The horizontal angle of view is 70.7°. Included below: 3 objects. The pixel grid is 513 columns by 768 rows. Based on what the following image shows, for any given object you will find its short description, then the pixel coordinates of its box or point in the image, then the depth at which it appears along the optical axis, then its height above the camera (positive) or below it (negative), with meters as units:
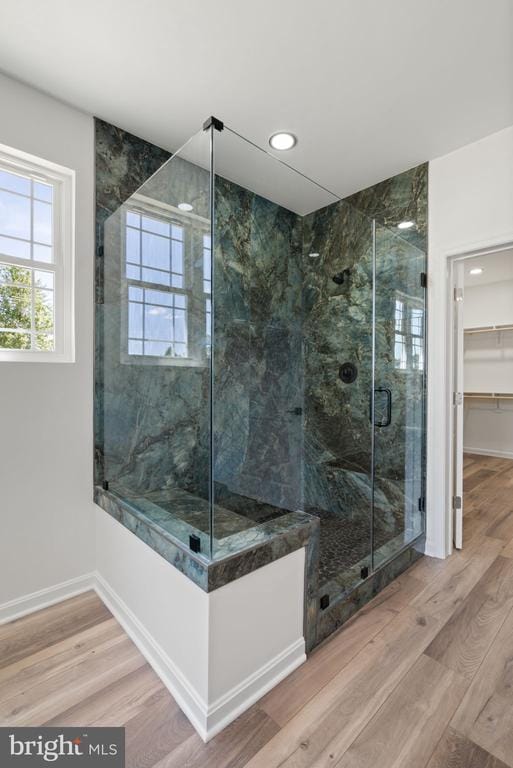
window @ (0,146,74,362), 1.99 +0.67
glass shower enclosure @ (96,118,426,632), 1.77 +0.12
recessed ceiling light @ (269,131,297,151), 2.32 +1.57
